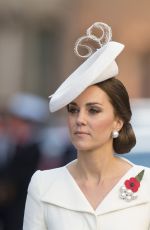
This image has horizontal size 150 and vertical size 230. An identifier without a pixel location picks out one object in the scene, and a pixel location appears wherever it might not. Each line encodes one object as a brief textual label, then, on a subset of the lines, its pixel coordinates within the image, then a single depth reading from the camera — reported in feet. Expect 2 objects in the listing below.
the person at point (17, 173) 50.80
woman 24.76
